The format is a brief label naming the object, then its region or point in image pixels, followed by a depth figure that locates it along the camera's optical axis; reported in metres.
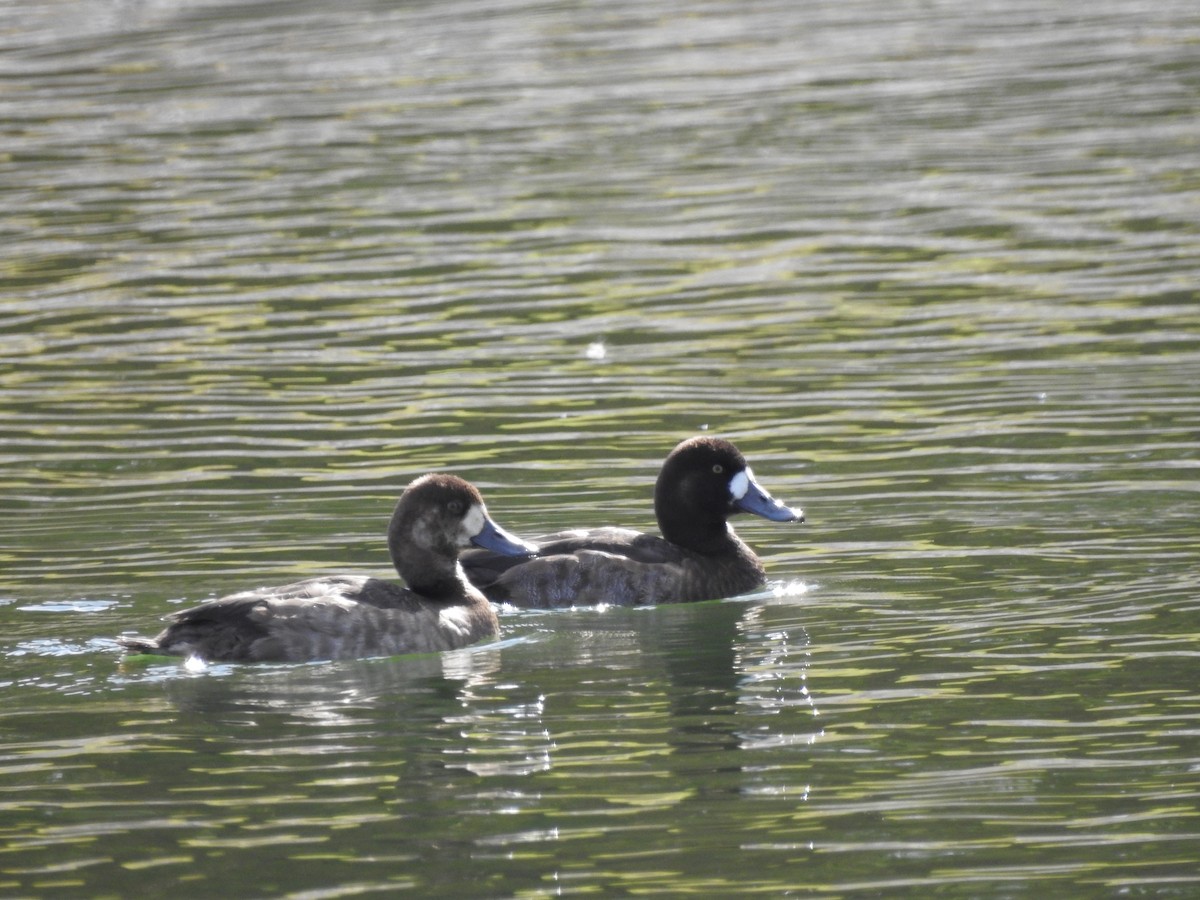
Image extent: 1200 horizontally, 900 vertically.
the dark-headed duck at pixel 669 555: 21.81
